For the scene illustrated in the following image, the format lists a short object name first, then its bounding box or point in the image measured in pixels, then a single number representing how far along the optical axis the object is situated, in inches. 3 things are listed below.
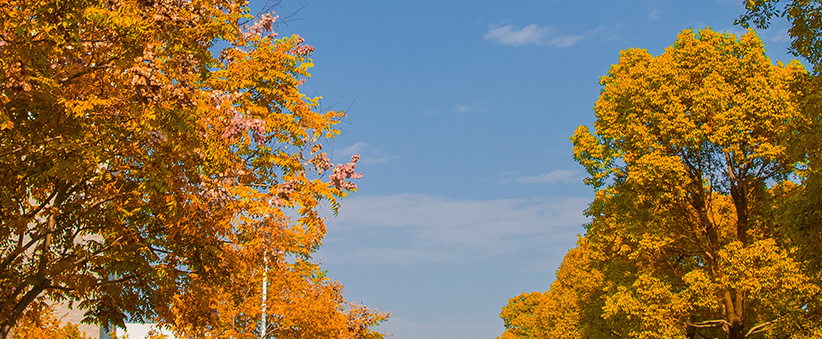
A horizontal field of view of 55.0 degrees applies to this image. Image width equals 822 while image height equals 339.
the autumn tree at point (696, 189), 833.5
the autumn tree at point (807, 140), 553.0
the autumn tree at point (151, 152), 395.9
